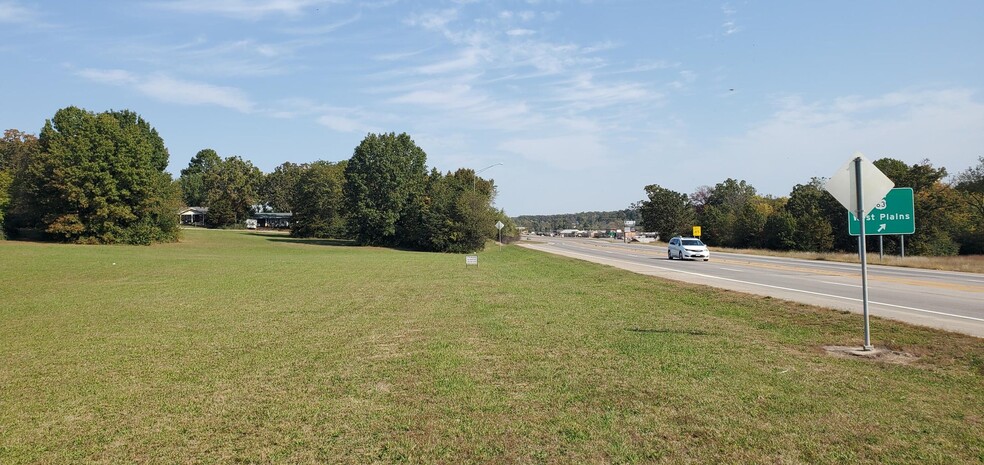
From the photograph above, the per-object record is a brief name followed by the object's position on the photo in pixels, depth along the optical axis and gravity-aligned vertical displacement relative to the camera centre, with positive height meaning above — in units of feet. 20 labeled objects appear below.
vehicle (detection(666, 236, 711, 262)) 135.56 -3.96
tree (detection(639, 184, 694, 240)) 379.35 +12.73
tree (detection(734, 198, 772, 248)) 269.64 +1.10
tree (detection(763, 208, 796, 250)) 245.45 -0.87
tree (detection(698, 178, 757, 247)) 301.02 +10.75
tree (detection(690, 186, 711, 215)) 465.47 +25.42
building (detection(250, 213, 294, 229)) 459.32 +16.82
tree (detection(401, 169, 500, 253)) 210.18 +6.17
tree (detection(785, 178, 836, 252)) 233.76 +3.61
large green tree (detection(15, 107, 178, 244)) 190.70 +19.36
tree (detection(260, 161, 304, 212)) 474.37 +41.95
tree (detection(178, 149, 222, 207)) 473.43 +47.87
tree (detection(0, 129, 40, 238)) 204.64 +23.23
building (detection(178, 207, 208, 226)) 442.09 +20.64
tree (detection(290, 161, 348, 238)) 313.73 +18.33
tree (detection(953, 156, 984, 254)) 200.44 +7.05
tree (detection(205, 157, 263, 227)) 402.93 +32.56
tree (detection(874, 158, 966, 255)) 210.38 +6.12
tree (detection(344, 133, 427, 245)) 239.30 +21.38
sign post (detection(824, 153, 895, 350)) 29.99 +1.96
